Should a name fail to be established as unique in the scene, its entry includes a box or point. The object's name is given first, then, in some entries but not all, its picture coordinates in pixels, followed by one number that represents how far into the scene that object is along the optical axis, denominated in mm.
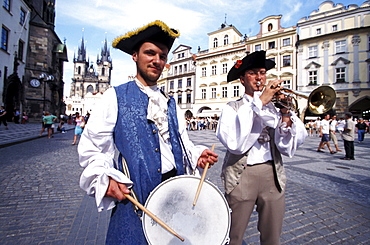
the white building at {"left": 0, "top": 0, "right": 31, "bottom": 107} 18250
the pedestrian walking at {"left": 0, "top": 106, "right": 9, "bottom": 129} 14139
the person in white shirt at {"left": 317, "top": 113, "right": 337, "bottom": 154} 9489
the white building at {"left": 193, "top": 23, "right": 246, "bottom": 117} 31500
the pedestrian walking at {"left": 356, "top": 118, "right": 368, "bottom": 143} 13811
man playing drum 1216
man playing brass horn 1695
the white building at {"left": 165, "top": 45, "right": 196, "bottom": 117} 37281
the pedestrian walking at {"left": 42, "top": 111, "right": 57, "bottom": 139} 12117
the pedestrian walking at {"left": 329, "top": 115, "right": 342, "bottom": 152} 9883
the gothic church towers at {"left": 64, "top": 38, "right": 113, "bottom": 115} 101188
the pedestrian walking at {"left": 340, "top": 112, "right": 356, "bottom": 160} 7804
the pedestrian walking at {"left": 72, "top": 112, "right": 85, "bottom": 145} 10273
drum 1127
